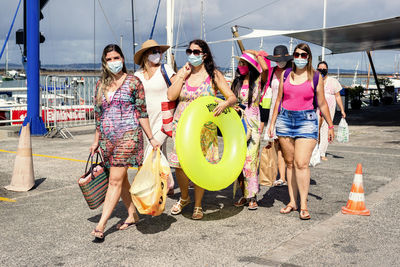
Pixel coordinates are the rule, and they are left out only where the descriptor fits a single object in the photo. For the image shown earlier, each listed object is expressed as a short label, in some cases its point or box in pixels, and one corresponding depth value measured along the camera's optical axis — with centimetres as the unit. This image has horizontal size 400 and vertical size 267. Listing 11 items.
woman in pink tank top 490
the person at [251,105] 518
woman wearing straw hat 544
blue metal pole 1282
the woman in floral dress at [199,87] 477
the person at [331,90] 799
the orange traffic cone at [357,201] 505
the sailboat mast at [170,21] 1563
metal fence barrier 1306
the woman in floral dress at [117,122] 421
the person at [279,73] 605
